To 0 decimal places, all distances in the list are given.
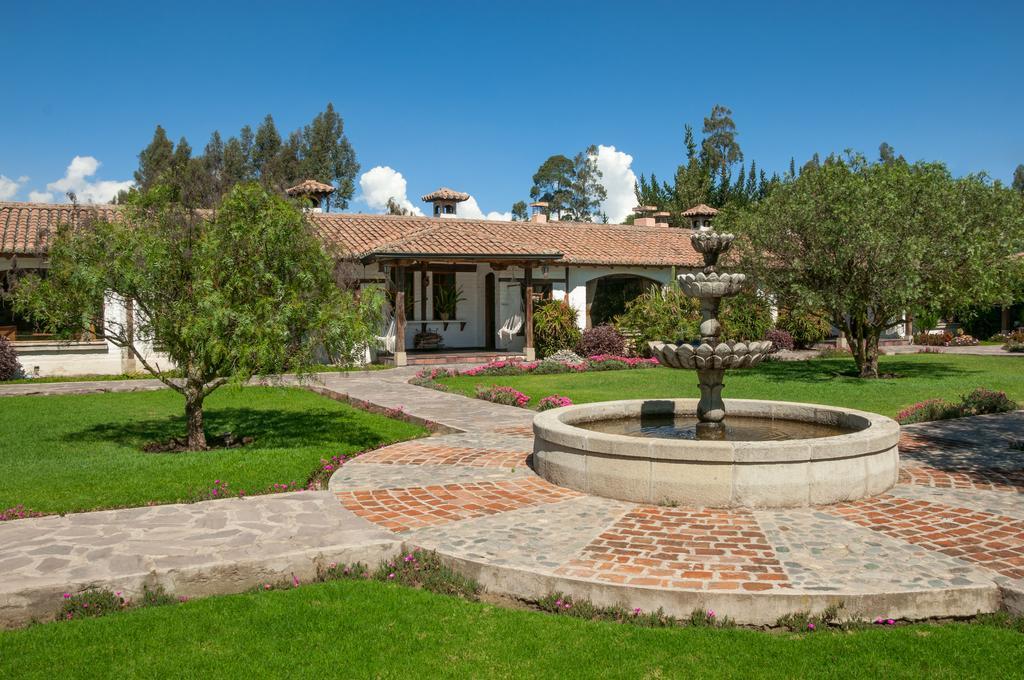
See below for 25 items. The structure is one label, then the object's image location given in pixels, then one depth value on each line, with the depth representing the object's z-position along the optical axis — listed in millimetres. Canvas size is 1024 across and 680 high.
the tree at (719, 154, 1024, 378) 14820
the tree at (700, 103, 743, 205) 50812
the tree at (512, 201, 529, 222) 57562
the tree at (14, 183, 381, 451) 7652
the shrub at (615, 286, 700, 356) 20172
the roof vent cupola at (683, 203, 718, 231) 32156
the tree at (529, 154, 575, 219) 56219
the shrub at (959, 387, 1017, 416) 10749
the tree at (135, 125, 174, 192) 43500
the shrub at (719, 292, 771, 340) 21438
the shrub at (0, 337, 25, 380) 16328
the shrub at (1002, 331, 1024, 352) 24281
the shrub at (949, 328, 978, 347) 27997
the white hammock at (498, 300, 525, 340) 21219
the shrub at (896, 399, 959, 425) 10383
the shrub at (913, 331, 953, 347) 27575
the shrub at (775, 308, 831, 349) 25219
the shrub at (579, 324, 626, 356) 20969
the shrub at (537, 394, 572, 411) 11134
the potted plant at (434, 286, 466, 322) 22375
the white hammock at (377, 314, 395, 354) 19862
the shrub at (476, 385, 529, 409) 12156
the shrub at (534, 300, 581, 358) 21297
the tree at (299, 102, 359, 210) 45969
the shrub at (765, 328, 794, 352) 24078
